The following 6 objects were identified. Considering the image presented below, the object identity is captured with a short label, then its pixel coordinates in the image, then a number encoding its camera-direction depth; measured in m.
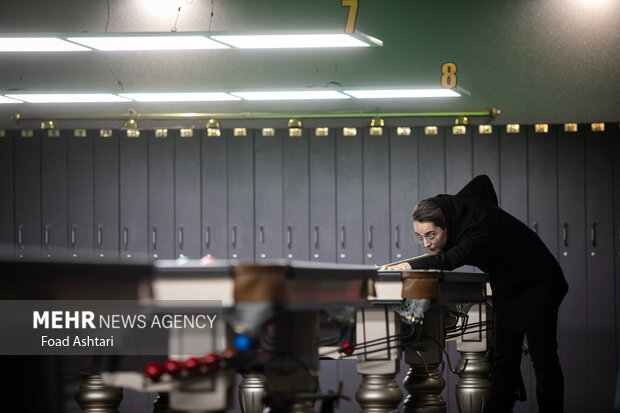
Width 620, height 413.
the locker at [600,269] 16.60
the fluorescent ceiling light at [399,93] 13.94
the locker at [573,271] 16.63
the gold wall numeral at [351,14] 10.71
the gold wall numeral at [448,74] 15.85
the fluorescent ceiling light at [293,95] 14.00
